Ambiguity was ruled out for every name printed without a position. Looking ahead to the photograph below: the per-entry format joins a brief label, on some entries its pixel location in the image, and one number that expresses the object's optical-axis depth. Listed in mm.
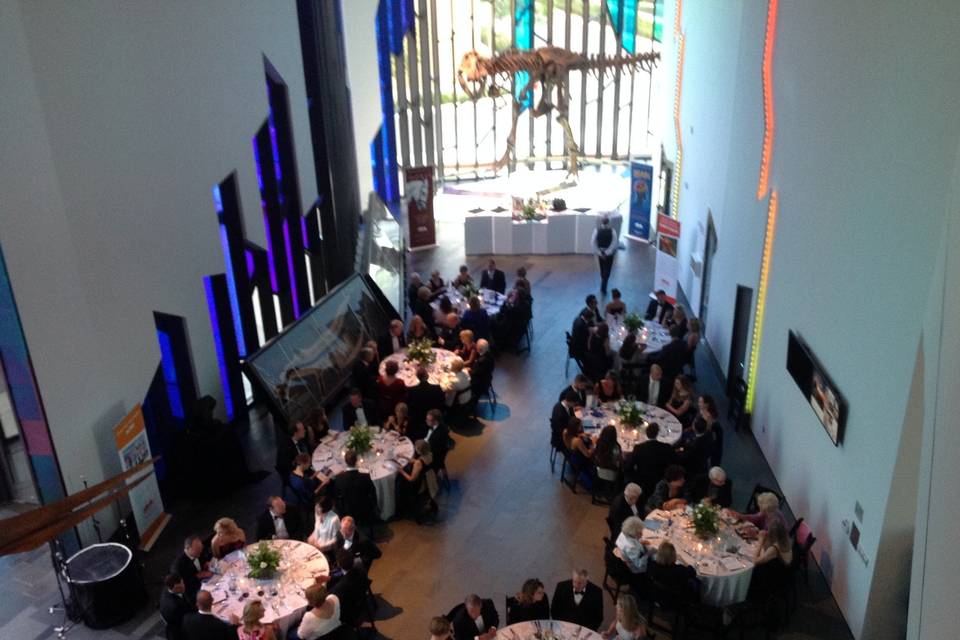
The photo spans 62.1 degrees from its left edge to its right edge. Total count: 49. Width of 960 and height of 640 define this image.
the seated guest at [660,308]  11859
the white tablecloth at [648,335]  10977
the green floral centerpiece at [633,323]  11102
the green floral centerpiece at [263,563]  6695
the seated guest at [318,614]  6191
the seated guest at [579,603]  6336
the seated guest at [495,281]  13164
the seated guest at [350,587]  6531
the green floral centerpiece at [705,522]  6926
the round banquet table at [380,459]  8328
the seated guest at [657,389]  9578
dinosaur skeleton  18812
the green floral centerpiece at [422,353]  10398
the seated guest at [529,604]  6271
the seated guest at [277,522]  7398
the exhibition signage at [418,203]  16609
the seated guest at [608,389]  9491
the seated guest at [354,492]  7917
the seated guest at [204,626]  6094
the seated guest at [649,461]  8102
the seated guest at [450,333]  11266
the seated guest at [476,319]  11586
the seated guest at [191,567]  6711
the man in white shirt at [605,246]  14148
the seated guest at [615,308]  11742
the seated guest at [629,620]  5840
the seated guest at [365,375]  10164
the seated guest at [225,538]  7094
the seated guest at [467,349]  10555
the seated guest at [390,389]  9812
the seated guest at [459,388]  10045
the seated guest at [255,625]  5945
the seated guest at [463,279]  12668
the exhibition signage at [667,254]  12227
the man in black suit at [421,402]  9445
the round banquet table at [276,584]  6445
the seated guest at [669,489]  7594
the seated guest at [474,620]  6086
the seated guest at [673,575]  6539
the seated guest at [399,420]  9000
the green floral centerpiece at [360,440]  8492
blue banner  16875
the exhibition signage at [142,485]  7840
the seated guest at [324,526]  7258
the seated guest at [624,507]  7355
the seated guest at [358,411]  9242
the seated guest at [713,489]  7445
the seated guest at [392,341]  11195
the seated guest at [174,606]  6336
